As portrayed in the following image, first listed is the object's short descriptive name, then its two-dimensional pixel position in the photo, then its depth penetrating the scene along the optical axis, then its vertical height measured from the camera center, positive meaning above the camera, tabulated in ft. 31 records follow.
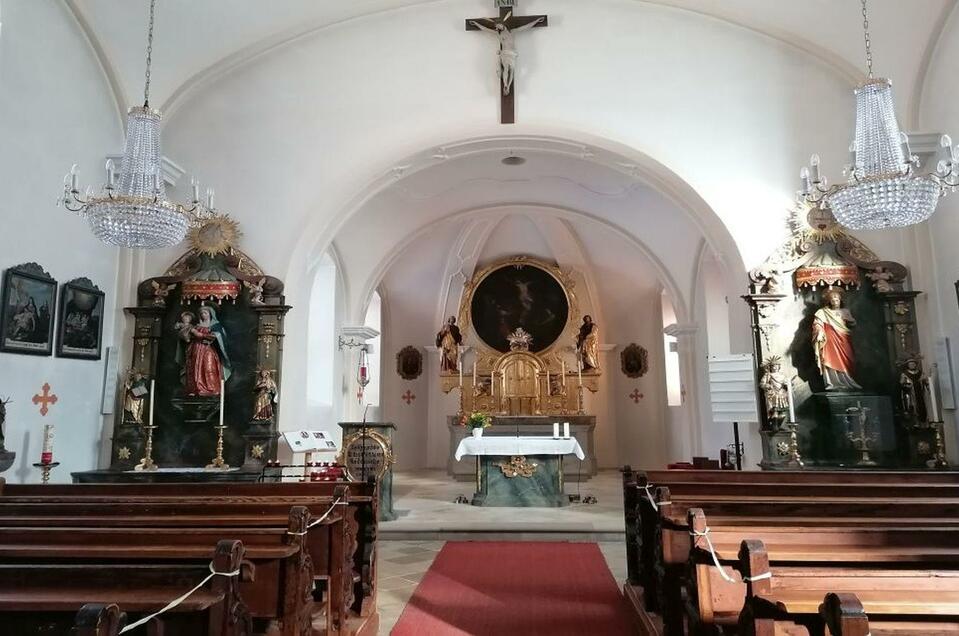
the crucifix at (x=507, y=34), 24.84 +14.85
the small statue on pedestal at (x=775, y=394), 22.93 +0.91
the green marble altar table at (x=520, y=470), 30.07 -2.23
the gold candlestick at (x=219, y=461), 22.91 -1.26
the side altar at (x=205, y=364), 23.71 +2.26
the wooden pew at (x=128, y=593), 6.66 -1.78
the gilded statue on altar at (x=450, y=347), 48.24 +5.58
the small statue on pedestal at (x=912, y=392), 22.29 +0.91
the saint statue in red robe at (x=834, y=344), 23.02 +2.68
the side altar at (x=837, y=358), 22.36 +2.19
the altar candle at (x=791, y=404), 22.77 +0.53
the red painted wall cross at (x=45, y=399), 20.38 +0.84
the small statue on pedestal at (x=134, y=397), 23.68 +1.03
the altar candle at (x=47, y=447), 19.60 -0.63
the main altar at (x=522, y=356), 44.60 +4.84
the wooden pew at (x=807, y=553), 8.07 -1.70
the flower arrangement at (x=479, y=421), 33.73 +0.08
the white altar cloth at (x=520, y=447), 29.89 -1.12
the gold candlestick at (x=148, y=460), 22.68 -1.19
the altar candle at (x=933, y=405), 22.20 +0.46
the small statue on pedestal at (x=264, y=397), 23.67 +0.99
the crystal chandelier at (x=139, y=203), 16.24 +5.57
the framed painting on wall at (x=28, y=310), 19.10 +3.52
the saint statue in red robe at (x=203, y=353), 24.14 +2.65
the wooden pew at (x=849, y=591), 5.87 -1.72
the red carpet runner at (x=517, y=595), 14.46 -4.42
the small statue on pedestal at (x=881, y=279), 23.48 +5.04
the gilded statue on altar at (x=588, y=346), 47.14 +5.43
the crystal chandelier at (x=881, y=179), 15.33 +5.68
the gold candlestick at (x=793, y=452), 22.19 -1.10
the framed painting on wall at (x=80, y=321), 21.56 +3.58
